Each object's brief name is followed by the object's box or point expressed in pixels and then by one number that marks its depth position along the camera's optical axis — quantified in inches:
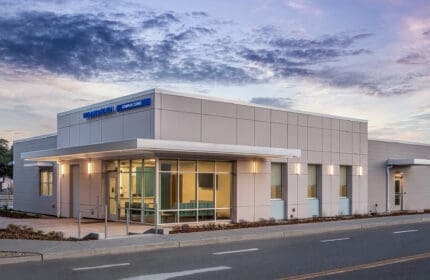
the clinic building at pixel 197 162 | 908.0
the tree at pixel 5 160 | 3056.1
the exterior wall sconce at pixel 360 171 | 1318.9
